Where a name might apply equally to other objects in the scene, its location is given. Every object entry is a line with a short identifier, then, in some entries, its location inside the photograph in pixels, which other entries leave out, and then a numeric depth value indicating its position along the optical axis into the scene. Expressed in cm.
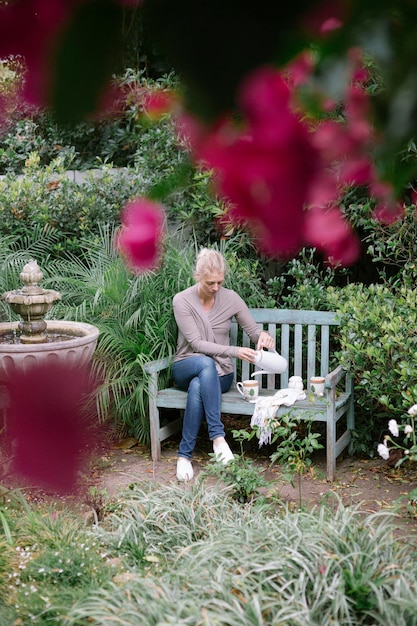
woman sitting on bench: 411
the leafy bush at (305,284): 473
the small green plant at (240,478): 322
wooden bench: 394
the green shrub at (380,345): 372
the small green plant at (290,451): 317
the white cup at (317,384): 421
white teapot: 423
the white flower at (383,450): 262
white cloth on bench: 388
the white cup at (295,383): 419
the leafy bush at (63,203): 574
